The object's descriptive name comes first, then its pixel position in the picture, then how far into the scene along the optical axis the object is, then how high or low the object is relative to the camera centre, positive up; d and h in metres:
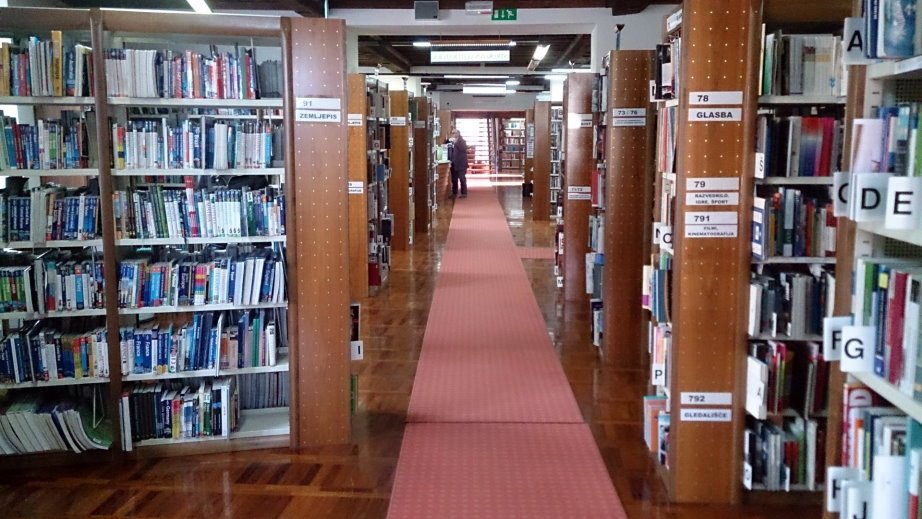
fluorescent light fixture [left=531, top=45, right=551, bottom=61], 14.70 +2.07
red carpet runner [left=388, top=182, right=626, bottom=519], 3.92 -1.55
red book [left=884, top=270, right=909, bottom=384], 1.99 -0.39
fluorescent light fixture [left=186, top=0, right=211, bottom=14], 7.97 +1.55
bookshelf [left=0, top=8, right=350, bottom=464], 4.30 -0.35
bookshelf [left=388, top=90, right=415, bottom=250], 11.48 +0.04
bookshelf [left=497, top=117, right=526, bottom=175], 30.72 +0.75
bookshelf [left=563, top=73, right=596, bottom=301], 8.03 +0.06
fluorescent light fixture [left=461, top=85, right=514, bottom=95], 23.81 +2.29
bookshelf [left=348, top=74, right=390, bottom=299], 8.40 -0.22
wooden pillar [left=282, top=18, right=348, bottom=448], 4.40 -0.42
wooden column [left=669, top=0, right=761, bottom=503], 3.72 -0.46
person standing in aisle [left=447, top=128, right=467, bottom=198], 21.12 +0.13
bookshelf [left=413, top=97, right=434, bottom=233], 13.66 +0.03
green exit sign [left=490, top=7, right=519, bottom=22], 10.06 +1.82
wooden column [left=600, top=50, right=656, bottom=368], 6.10 -0.27
